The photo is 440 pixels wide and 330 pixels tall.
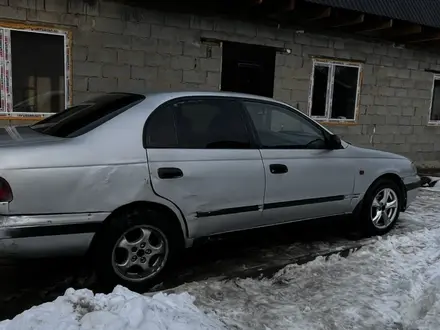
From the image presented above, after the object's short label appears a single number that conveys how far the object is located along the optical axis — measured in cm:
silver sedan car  326
